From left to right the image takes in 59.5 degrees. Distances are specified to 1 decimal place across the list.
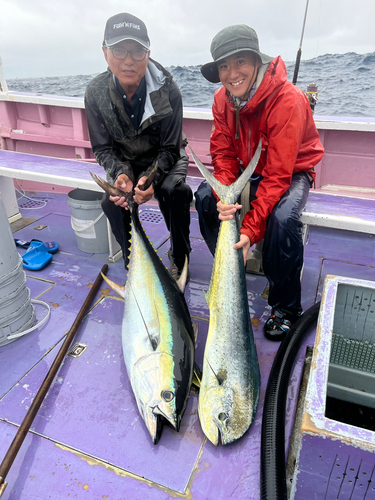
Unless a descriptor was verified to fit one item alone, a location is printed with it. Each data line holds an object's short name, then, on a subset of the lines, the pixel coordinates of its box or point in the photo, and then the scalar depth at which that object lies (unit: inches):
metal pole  53.6
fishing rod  184.9
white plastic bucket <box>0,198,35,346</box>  78.9
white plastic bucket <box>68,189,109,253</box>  114.3
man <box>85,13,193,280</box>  92.7
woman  76.4
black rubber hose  50.7
